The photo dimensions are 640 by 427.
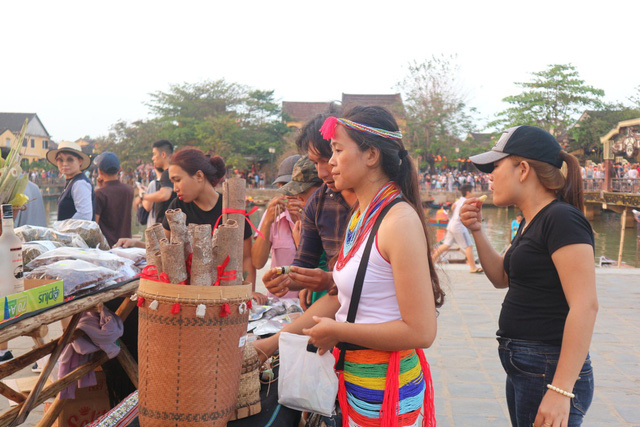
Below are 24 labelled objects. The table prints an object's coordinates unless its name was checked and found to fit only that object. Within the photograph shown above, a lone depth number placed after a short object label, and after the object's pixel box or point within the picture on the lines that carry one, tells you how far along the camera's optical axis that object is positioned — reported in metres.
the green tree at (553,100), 42.22
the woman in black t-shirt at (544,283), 1.76
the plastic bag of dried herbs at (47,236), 2.80
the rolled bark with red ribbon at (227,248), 1.71
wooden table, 2.15
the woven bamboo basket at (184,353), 1.61
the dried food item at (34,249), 2.47
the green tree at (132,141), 46.28
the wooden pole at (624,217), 27.98
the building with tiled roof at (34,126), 61.19
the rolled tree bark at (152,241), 1.75
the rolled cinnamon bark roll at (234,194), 1.90
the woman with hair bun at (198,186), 3.49
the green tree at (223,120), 44.41
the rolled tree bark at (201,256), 1.68
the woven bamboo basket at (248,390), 1.87
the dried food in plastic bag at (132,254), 3.13
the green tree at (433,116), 44.06
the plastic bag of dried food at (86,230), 3.09
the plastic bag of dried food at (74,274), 2.31
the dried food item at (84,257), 2.43
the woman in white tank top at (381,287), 1.61
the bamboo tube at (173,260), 1.67
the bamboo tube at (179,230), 1.75
